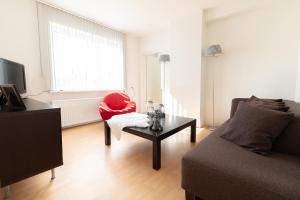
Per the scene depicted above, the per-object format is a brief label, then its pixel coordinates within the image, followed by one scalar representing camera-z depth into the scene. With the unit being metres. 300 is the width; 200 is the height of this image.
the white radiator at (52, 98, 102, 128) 3.44
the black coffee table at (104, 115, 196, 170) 1.95
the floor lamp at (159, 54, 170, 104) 4.22
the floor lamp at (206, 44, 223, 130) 3.22
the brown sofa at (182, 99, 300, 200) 0.97
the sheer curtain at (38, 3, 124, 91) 3.22
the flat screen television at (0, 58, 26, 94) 2.00
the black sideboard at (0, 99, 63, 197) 1.34
